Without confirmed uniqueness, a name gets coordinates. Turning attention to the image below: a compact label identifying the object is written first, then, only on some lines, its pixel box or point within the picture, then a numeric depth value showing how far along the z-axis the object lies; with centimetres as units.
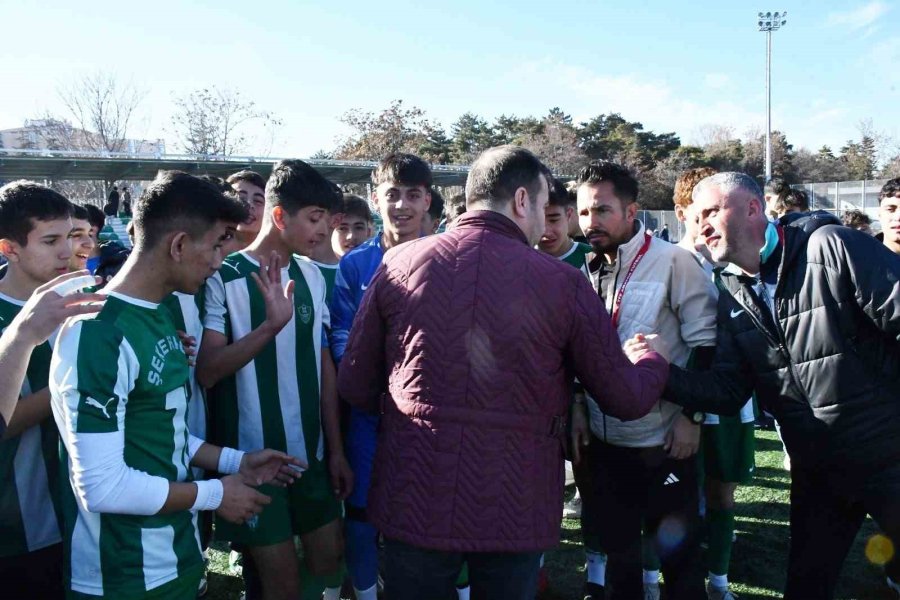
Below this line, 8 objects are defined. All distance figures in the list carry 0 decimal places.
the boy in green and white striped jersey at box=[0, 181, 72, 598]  239
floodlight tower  3872
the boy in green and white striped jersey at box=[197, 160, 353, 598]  279
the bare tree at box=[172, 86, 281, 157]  3281
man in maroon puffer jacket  205
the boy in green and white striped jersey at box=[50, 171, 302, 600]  185
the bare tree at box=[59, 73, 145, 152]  3036
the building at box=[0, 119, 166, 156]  3090
